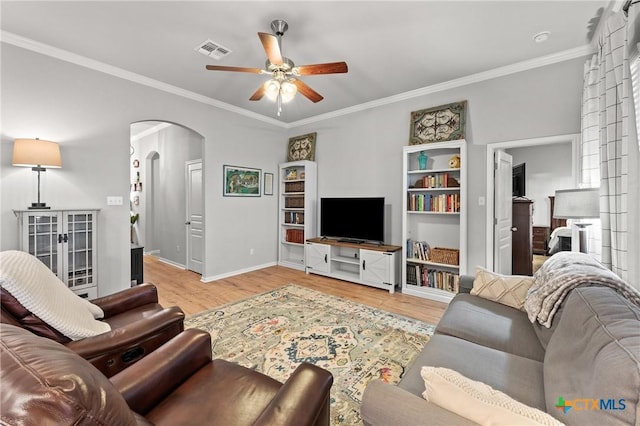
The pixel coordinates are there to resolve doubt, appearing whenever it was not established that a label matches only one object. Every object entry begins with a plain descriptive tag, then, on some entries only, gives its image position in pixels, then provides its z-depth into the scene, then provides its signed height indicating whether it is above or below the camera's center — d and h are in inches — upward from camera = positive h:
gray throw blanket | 54.7 -15.6
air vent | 111.1 +69.6
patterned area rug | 79.1 -46.1
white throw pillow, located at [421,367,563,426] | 30.6 -23.2
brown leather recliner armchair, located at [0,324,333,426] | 21.9 -25.8
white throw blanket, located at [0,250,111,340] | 52.2 -17.1
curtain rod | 68.4 +55.1
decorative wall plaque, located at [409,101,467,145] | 141.5 +48.9
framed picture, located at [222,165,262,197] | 184.2 +23.0
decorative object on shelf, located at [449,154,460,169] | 142.4 +27.2
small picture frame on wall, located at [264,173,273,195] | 209.6 +23.5
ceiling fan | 87.4 +50.3
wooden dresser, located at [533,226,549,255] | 253.6 -24.5
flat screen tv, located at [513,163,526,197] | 189.3 +21.6
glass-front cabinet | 102.4 -11.2
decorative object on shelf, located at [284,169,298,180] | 211.6 +30.2
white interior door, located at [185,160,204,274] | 197.9 -1.7
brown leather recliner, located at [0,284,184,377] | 51.6 -25.8
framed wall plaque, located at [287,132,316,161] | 205.6 +51.5
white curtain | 68.9 +20.5
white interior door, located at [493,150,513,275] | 137.3 +0.5
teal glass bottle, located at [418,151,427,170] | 153.2 +29.9
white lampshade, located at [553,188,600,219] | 83.5 +3.0
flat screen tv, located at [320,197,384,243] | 165.6 -3.2
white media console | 154.9 -30.1
